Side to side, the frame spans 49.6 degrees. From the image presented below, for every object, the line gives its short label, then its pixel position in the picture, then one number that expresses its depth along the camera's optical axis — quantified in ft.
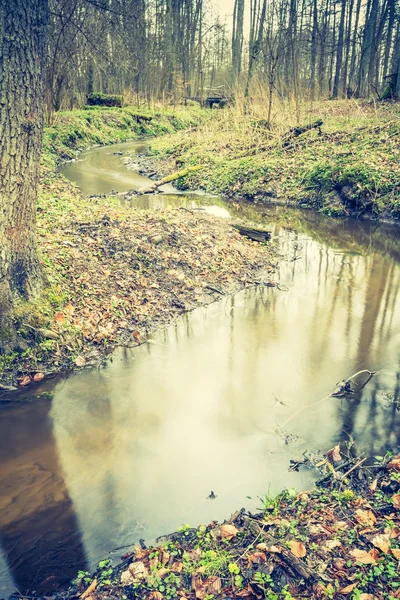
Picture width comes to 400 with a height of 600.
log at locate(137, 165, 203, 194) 50.42
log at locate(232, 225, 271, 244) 33.71
